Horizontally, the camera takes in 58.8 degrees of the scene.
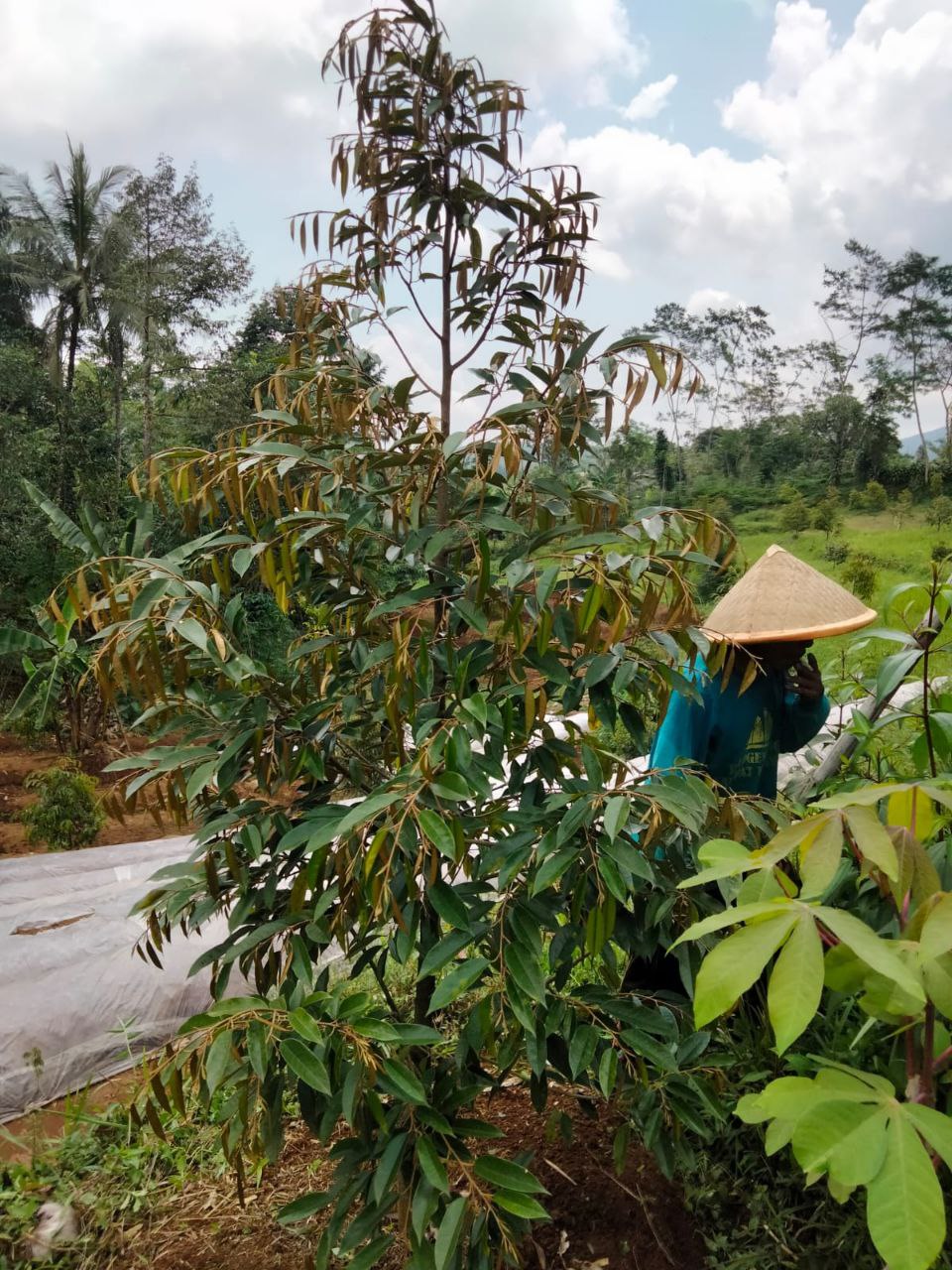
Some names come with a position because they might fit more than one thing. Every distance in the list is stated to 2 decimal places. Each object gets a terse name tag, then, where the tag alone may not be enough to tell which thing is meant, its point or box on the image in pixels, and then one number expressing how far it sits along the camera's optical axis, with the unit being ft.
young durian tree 3.33
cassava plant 1.77
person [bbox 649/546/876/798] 5.69
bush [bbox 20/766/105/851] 15.67
